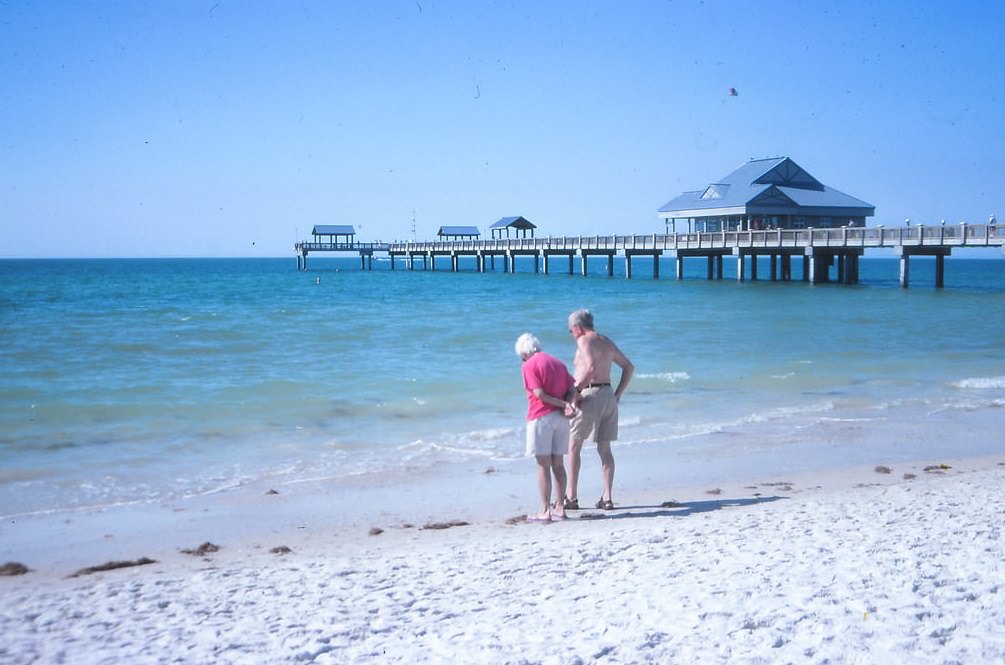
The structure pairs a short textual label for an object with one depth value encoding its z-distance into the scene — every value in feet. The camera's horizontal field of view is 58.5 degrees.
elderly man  21.03
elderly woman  20.24
